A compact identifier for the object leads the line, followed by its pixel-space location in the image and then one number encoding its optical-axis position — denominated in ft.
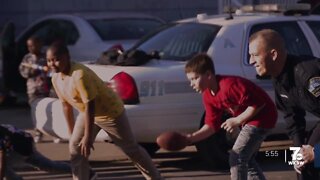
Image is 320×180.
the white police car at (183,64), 26.76
